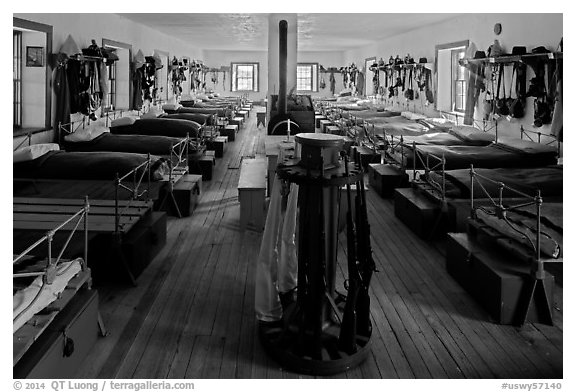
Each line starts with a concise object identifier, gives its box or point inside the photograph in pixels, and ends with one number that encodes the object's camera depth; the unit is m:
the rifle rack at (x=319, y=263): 2.68
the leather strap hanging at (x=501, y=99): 7.83
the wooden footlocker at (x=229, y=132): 12.27
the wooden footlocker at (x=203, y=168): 7.83
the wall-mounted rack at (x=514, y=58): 6.36
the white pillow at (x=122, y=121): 9.01
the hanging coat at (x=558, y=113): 6.43
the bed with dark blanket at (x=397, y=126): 9.69
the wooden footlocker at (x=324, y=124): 13.84
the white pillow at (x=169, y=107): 12.81
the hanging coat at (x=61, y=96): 7.57
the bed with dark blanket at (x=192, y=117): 11.41
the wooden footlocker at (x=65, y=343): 2.24
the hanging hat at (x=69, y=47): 7.68
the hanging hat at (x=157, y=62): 11.85
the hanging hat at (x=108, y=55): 8.75
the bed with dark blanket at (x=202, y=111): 12.96
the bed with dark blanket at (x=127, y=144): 7.42
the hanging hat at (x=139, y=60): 11.03
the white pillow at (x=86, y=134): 7.36
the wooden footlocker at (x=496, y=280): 3.32
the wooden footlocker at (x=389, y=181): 6.92
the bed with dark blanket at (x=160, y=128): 8.94
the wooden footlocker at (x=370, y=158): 8.92
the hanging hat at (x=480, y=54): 8.46
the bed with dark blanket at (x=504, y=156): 6.58
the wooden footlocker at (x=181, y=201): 5.79
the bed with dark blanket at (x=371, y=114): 13.29
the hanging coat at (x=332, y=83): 24.02
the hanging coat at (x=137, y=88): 11.03
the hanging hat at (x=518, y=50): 7.24
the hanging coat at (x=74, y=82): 7.87
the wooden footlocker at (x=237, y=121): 14.60
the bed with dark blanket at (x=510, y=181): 5.24
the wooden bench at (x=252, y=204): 5.37
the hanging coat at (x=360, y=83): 19.72
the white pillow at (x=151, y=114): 10.75
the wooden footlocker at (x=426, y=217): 5.06
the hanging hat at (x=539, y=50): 6.68
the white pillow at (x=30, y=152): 5.97
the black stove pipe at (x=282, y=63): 10.11
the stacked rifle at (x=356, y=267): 2.68
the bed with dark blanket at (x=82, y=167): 5.96
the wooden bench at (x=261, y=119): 15.99
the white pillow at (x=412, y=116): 11.55
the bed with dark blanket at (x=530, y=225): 3.46
